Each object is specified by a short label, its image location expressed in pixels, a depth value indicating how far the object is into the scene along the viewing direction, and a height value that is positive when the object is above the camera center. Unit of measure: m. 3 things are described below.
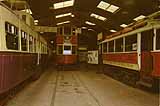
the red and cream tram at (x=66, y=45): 11.51 +0.70
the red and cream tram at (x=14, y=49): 3.13 +0.12
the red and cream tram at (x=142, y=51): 4.69 +0.10
